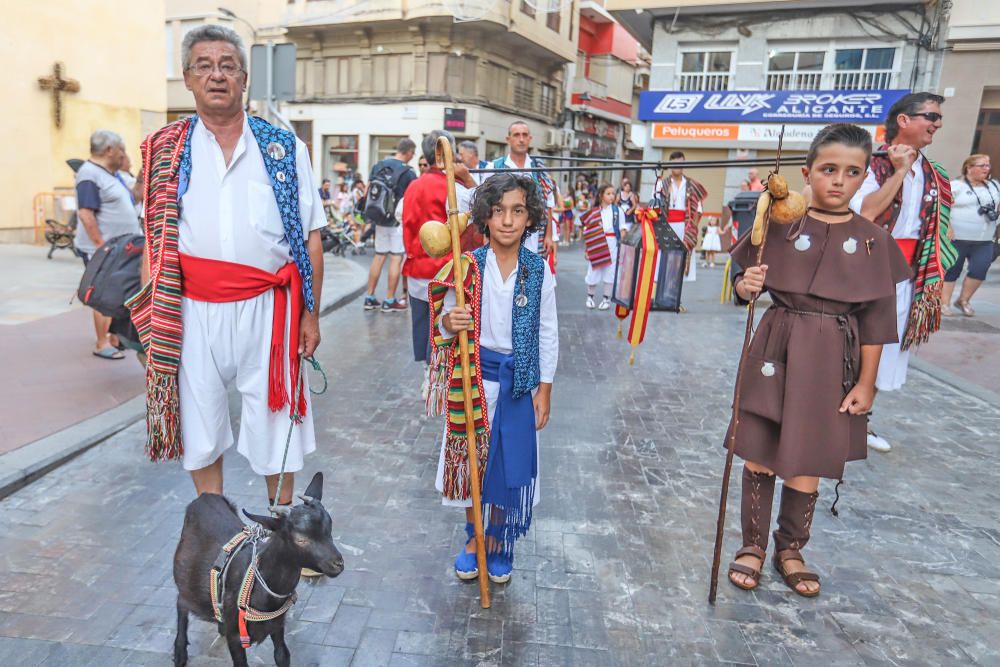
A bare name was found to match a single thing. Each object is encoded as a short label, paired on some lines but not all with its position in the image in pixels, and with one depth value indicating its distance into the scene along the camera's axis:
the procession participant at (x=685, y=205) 7.15
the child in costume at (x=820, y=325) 2.82
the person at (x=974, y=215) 8.84
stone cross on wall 13.73
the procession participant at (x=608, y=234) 9.62
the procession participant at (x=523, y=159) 5.34
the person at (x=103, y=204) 5.67
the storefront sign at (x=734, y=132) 19.33
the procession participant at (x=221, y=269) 2.61
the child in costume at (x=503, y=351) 2.78
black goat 2.05
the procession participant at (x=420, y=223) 5.04
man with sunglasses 3.98
